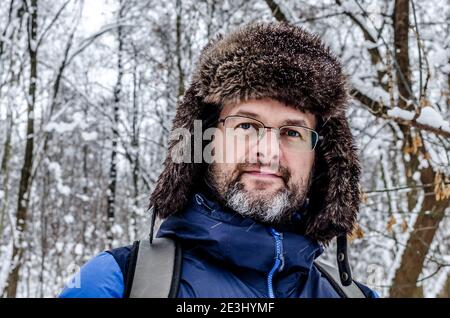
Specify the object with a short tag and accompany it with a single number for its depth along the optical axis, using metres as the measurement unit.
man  1.70
